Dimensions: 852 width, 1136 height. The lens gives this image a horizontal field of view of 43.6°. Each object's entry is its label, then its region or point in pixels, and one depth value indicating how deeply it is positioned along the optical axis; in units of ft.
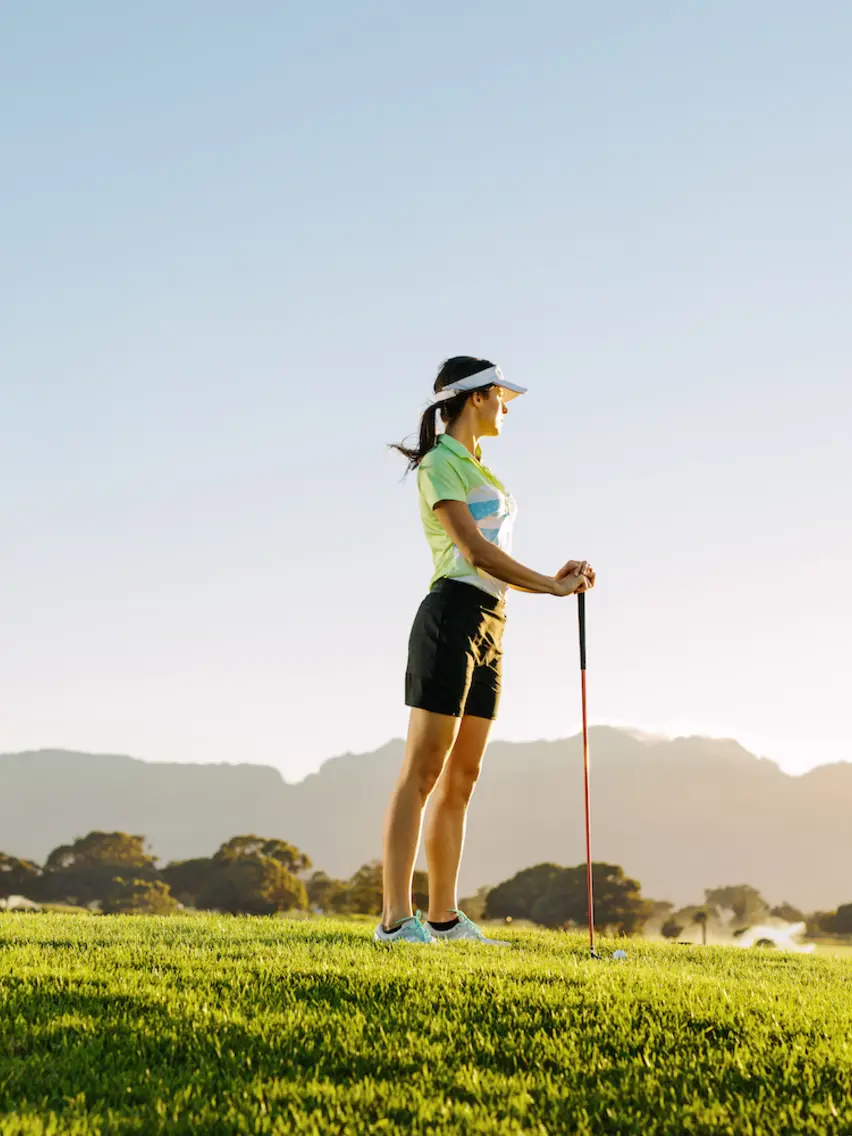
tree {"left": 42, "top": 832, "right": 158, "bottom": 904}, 197.67
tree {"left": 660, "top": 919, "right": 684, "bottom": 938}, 219.32
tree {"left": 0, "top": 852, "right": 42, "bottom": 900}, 192.75
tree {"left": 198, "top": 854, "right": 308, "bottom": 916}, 178.91
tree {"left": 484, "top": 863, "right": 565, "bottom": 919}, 202.08
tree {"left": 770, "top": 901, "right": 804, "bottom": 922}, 293.02
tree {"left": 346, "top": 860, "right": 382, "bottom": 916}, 169.26
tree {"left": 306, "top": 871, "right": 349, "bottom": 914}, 198.14
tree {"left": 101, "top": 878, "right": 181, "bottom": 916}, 177.06
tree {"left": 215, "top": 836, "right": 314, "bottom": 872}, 183.52
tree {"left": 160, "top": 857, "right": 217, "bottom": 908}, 197.92
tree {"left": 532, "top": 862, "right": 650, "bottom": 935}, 186.80
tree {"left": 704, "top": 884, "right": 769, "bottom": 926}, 296.79
